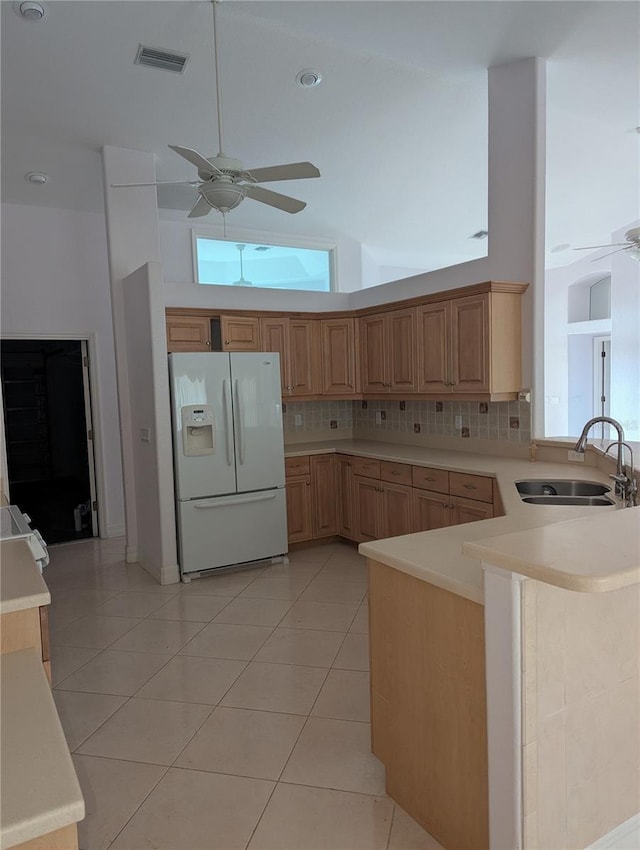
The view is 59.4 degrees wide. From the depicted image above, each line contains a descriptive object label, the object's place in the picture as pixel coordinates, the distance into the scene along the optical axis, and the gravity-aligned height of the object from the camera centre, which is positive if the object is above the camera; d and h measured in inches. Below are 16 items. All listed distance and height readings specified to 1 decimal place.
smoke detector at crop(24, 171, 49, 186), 187.3 +75.4
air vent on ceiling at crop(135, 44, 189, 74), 130.7 +80.1
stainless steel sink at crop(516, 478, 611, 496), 125.7 -23.8
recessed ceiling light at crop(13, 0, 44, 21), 112.3 +79.3
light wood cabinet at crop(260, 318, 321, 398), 198.8 +15.5
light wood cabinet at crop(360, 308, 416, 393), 181.6 +12.7
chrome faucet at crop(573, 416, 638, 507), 101.8 -17.9
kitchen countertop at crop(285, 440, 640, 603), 46.5 -16.0
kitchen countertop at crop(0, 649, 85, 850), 37.1 -27.4
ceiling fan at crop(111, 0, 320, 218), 113.3 +44.8
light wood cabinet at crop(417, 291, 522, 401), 153.6 +12.0
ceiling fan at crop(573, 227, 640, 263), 189.9 +48.0
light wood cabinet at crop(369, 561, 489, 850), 62.2 -38.7
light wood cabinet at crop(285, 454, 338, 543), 193.2 -37.2
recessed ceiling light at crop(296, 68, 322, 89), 142.4 +80.6
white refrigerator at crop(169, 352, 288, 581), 166.6 -19.6
